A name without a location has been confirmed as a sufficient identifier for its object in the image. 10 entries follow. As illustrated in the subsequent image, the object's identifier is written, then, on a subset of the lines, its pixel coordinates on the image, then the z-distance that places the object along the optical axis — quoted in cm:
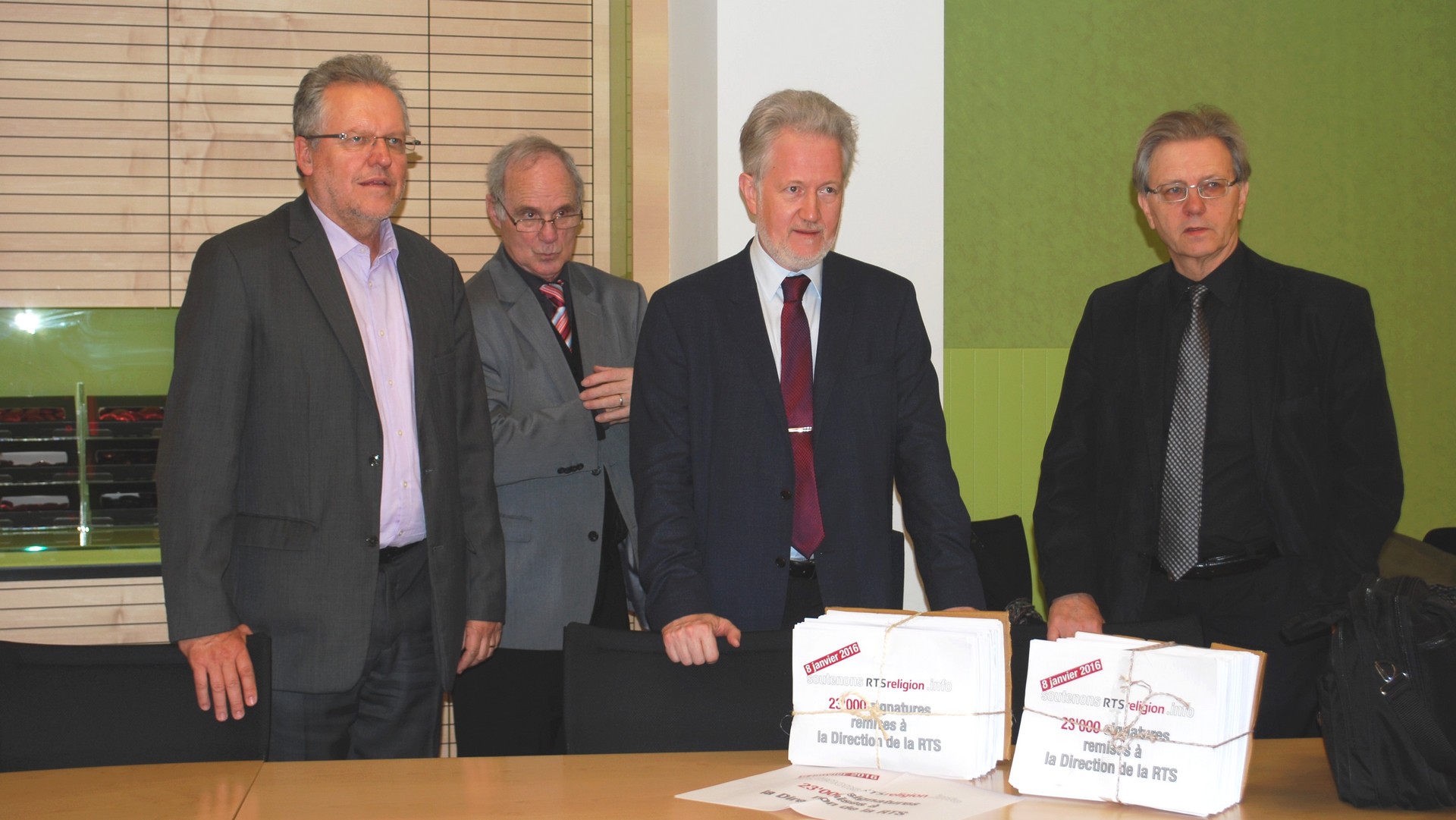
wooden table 154
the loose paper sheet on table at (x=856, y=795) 151
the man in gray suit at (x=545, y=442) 283
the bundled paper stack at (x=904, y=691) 163
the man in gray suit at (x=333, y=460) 225
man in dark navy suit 221
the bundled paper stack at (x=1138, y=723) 151
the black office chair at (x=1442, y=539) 342
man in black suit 236
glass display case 414
